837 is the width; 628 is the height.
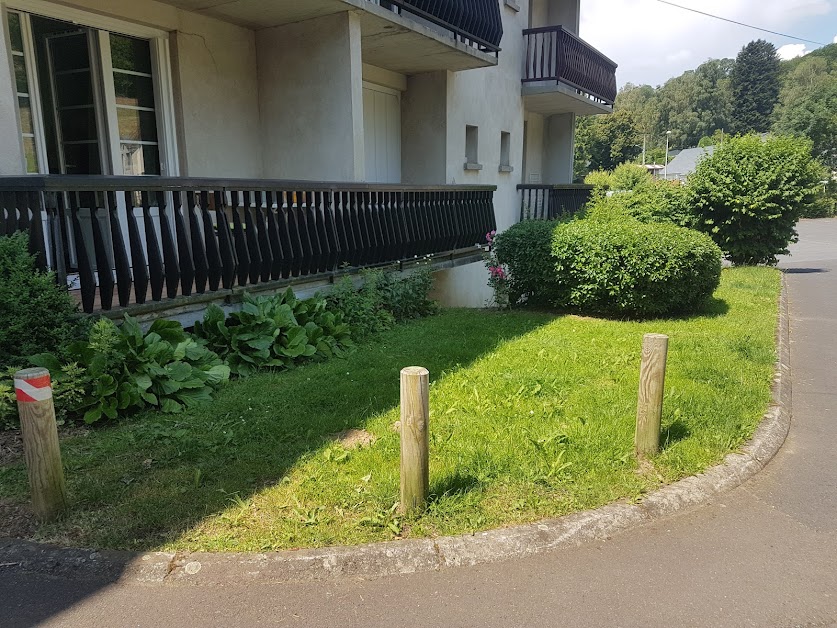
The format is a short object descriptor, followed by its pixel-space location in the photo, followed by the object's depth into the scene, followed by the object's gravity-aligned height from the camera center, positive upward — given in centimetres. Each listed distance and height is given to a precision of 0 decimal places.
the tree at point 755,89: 8700 +1489
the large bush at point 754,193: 1356 +4
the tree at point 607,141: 5431 +485
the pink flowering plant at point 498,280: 967 -128
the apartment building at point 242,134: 526 +85
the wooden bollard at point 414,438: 320 -125
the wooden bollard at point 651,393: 402 -127
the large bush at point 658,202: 1459 -16
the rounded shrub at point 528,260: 912 -94
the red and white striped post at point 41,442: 305 -121
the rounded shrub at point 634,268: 821 -96
